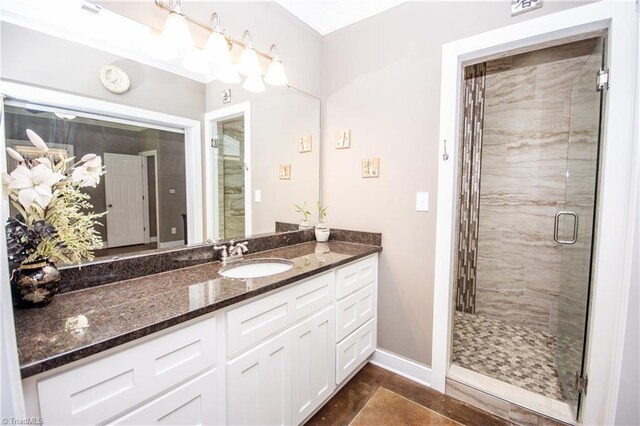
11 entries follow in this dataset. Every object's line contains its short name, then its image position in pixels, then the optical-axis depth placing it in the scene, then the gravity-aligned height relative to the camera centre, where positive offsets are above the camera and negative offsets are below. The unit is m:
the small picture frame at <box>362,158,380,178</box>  2.01 +0.19
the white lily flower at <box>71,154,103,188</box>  0.99 +0.07
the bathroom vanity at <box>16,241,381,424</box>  0.73 -0.52
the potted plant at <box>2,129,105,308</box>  0.86 -0.10
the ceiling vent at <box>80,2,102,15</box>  1.12 +0.74
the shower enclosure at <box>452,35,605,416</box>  1.88 -0.20
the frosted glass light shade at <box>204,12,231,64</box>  1.48 +0.78
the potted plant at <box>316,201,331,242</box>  2.17 -0.28
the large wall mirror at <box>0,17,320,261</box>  1.03 +0.24
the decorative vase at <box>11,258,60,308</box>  0.88 -0.29
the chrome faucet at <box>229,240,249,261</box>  1.60 -0.33
